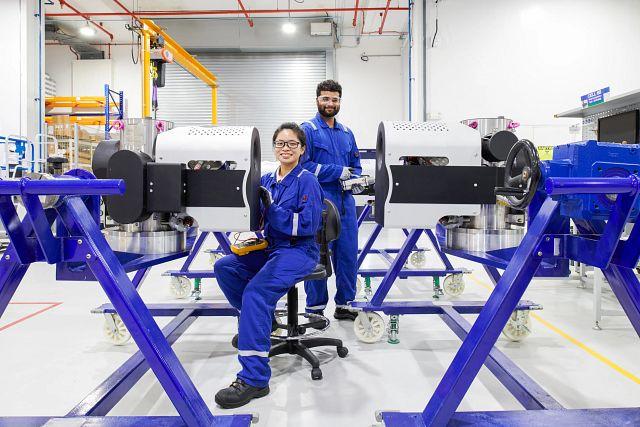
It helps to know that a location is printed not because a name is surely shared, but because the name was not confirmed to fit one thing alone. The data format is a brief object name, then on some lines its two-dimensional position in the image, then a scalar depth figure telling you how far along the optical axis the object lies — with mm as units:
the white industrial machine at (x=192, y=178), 1995
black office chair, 2279
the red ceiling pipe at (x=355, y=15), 8781
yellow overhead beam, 6012
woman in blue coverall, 1880
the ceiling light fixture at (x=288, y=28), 9870
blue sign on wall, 4616
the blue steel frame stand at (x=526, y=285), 1263
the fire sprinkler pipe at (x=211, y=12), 9161
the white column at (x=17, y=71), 7586
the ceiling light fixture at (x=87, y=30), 10094
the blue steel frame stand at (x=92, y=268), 1352
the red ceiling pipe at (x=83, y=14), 8836
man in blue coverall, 2990
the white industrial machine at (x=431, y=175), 2227
